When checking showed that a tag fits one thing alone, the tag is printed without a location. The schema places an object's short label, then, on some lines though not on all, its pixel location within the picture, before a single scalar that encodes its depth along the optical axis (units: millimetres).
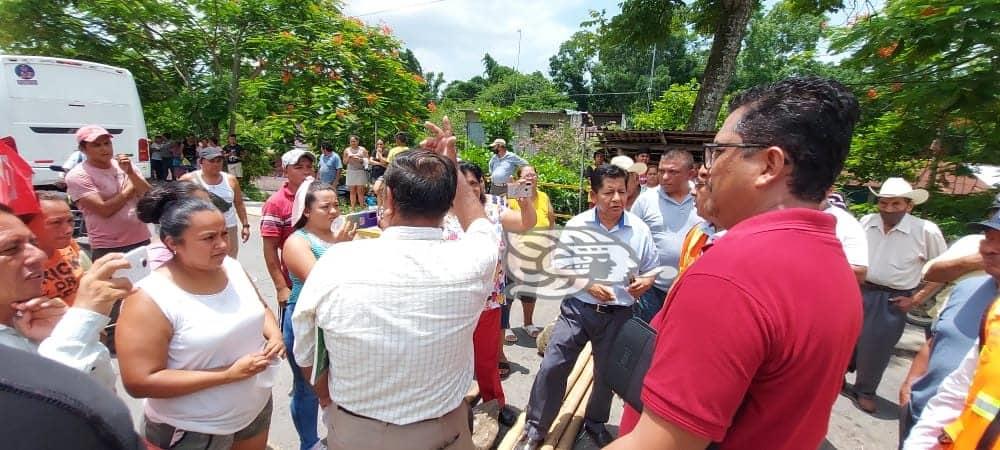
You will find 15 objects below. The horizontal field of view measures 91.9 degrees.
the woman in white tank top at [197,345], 1697
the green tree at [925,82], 4219
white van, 7094
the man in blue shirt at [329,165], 10188
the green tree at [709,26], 8211
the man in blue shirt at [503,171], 8102
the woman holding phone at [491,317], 3066
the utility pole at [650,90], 36762
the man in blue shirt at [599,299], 2924
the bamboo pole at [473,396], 3238
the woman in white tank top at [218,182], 4418
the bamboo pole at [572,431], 3006
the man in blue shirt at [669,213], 3590
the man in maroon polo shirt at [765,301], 876
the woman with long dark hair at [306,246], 2566
